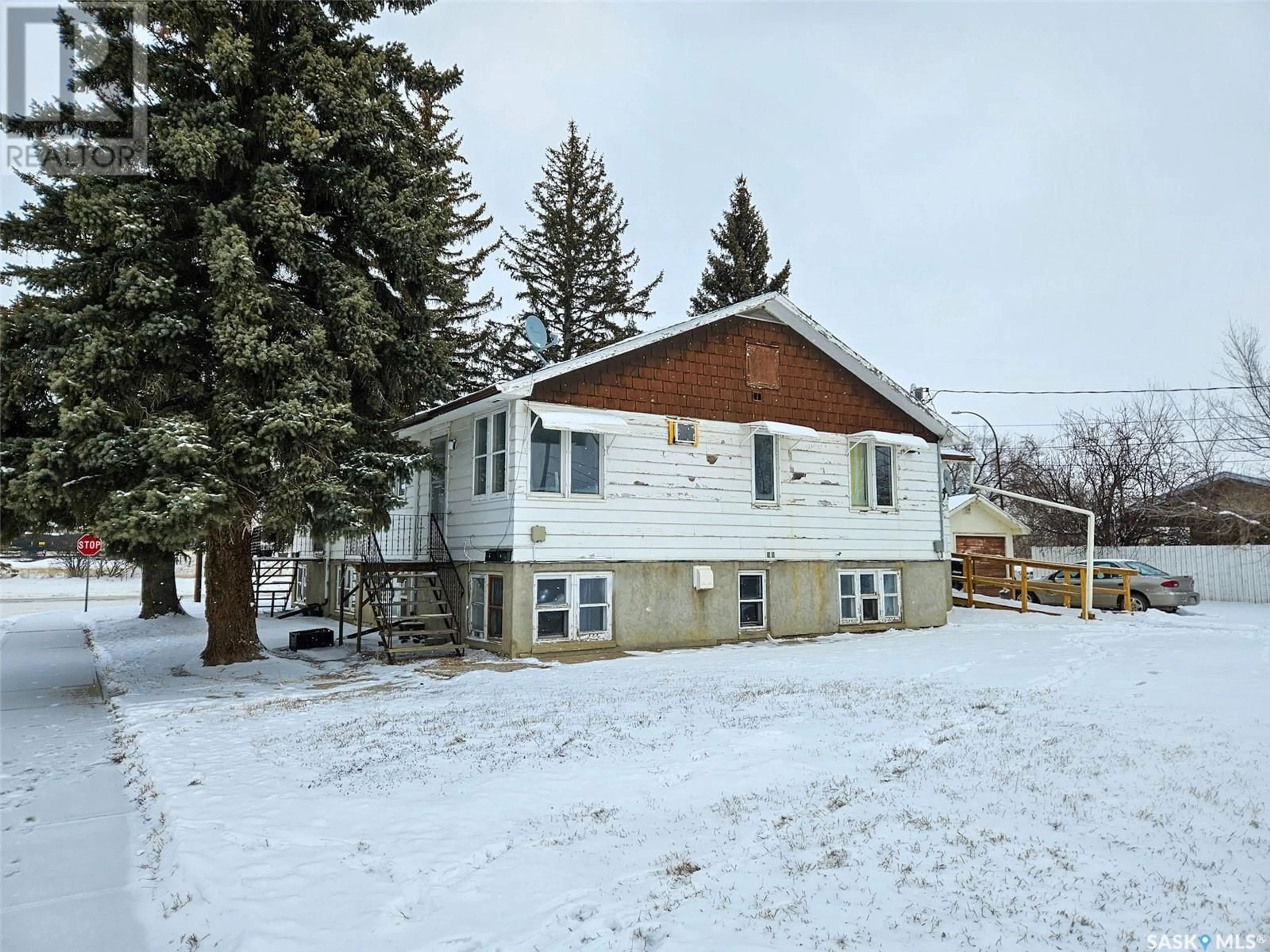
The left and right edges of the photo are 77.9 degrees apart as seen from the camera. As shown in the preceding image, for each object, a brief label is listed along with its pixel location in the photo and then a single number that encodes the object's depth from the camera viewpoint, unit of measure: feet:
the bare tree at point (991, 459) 144.66
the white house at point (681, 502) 45.52
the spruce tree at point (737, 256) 104.47
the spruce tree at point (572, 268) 111.55
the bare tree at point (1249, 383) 87.15
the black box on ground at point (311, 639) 51.55
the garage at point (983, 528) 89.97
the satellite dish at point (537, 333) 52.11
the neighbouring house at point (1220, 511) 90.38
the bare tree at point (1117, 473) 111.14
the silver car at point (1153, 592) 71.41
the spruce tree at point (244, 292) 34.99
